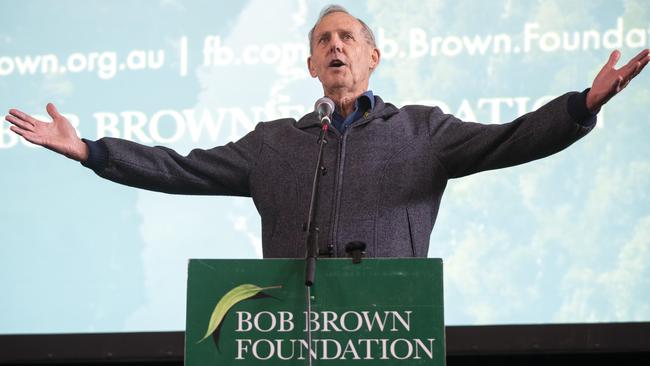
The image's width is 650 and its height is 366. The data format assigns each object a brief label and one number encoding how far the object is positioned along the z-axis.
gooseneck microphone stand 4.23
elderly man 5.25
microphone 5.10
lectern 4.30
